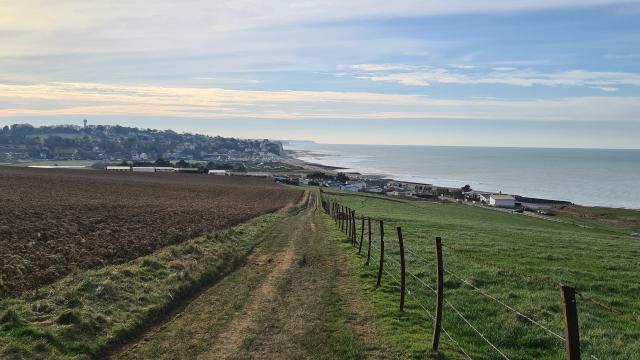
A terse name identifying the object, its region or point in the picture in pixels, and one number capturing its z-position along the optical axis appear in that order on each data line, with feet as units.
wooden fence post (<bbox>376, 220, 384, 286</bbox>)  53.83
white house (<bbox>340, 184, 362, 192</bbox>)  447.55
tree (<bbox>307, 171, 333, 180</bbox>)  537.24
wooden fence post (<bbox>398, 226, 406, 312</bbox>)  43.90
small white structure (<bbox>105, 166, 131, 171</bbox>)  525.10
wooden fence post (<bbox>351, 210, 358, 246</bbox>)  86.82
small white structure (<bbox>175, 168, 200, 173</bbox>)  549.42
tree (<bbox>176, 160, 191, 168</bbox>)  599.49
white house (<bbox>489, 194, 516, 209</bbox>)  358.43
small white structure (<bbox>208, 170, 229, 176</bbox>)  541.34
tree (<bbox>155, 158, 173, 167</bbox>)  596.78
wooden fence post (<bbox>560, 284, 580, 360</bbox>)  20.44
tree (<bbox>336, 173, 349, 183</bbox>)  521.94
